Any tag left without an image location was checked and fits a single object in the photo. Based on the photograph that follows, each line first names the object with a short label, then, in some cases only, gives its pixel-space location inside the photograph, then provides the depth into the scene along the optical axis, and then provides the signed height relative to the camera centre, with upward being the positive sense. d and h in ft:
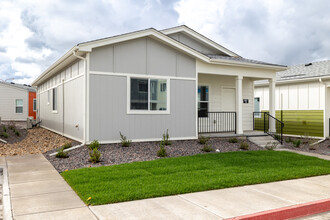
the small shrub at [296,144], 41.09 -4.59
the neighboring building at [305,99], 49.26 +1.89
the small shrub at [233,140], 39.24 -3.84
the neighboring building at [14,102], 92.43 +2.86
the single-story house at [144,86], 33.58 +3.10
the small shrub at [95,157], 26.96 -4.10
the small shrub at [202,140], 36.85 -3.60
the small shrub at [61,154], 29.07 -4.16
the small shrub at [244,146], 36.52 -4.30
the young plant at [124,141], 33.20 -3.40
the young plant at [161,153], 30.55 -4.27
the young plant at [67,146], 32.11 -3.71
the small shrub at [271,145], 37.99 -4.55
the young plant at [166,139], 34.96 -3.35
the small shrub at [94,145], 31.38 -3.54
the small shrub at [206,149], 33.83 -4.30
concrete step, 40.33 -4.20
